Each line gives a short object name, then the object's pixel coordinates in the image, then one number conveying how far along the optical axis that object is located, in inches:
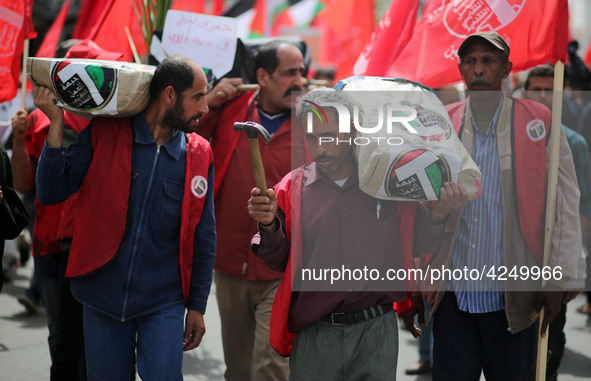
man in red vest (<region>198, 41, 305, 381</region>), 162.7
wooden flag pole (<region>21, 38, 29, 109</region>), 169.8
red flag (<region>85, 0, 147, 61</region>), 207.0
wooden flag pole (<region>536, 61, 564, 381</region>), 134.6
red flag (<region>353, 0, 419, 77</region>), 172.2
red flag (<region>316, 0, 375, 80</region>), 348.8
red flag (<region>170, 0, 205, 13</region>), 318.0
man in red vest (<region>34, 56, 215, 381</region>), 123.2
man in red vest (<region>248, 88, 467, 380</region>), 115.7
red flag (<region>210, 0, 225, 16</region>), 432.3
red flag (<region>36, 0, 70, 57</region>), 220.5
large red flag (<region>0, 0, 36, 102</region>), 174.2
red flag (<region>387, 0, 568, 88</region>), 152.6
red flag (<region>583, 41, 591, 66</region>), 335.0
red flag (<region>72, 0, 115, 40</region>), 216.5
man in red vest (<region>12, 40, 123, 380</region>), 149.8
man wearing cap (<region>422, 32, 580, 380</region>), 134.0
